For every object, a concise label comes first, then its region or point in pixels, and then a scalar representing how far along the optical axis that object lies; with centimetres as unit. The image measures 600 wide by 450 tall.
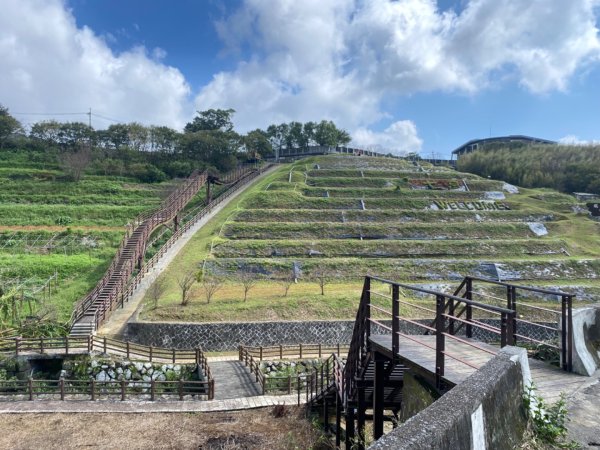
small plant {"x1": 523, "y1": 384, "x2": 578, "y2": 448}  362
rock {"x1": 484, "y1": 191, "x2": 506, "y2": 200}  4501
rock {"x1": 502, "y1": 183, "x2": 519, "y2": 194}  4895
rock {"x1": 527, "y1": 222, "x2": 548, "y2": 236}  3624
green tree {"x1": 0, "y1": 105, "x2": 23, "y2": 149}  5953
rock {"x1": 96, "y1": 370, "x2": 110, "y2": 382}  1631
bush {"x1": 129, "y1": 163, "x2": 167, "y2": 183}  5408
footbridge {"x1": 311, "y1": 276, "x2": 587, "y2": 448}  520
